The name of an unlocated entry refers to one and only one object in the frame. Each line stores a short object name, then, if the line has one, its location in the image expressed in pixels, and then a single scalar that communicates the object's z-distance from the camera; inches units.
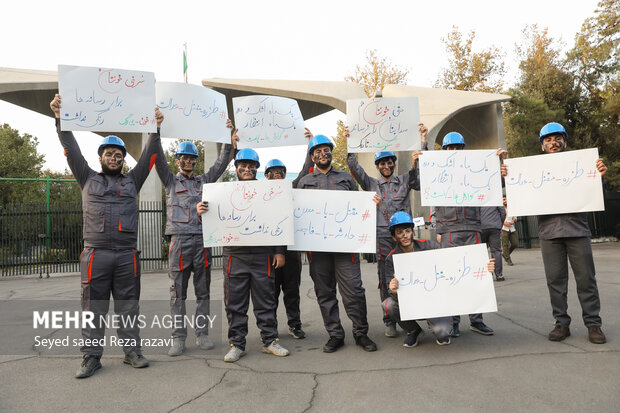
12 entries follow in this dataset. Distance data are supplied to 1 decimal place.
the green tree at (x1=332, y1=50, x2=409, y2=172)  1002.7
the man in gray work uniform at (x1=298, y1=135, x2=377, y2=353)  159.8
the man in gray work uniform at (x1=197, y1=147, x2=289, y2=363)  154.9
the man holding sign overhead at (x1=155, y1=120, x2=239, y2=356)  168.9
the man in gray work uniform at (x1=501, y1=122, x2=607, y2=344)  155.9
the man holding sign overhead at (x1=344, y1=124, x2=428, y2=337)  177.2
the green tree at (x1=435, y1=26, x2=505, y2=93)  1095.0
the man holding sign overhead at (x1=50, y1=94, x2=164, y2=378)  141.8
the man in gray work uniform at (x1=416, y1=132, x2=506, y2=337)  176.9
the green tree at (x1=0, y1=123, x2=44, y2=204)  813.0
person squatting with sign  157.6
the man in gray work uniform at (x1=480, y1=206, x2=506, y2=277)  295.1
